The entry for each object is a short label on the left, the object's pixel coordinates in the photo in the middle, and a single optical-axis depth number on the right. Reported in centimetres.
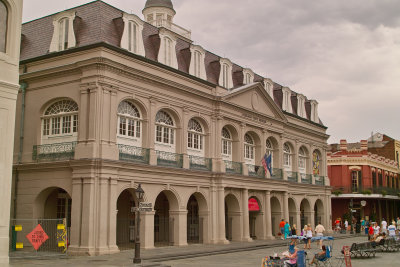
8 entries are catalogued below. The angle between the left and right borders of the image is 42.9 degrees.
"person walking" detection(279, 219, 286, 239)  3519
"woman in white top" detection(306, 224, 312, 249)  2853
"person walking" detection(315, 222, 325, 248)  2808
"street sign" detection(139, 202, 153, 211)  1992
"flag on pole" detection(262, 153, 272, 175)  3522
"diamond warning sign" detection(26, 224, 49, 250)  2166
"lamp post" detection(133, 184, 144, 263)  1955
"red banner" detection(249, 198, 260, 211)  3431
